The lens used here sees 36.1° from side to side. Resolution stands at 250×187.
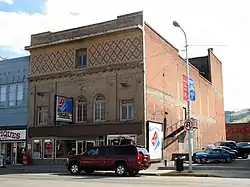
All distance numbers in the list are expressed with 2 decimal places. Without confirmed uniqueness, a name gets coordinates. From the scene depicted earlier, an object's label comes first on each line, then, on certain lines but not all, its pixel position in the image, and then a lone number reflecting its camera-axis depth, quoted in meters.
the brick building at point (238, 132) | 69.50
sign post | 24.56
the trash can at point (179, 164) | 24.95
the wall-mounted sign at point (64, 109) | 33.34
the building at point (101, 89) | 32.84
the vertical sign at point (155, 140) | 32.22
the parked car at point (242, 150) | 39.89
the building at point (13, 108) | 37.97
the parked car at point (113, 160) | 23.23
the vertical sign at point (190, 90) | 27.30
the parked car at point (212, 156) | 33.09
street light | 24.33
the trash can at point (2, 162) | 34.16
